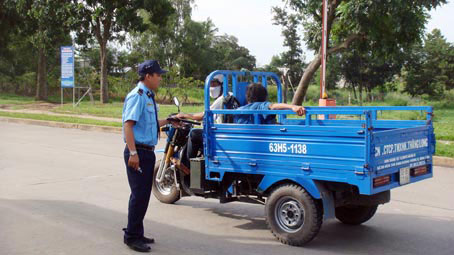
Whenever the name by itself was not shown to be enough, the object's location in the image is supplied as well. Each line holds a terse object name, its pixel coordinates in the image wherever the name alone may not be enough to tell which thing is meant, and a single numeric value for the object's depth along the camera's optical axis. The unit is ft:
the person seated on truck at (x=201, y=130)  20.93
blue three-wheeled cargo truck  16.22
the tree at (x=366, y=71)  141.90
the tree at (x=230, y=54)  189.67
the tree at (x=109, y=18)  89.40
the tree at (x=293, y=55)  178.60
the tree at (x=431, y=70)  135.03
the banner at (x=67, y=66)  78.69
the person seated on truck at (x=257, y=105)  19.19
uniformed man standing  16.52
